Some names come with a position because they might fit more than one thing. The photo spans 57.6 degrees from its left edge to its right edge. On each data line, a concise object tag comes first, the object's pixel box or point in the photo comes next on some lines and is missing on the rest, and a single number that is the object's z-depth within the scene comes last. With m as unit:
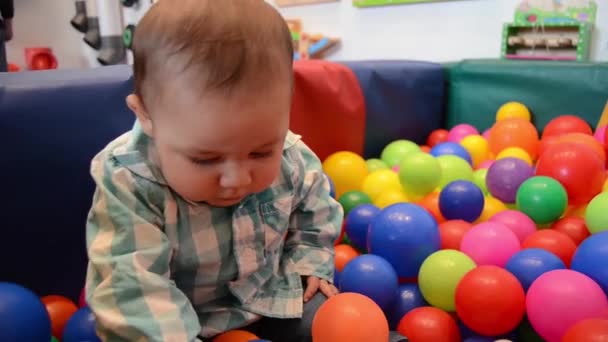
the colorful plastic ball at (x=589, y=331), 0.67
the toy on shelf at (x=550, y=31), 1.64
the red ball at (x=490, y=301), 0.81
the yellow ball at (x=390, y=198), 1.31
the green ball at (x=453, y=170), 1.34
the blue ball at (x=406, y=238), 1.00
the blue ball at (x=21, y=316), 0.72
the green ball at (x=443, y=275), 0.90
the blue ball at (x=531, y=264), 0.88
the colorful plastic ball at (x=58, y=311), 0.91
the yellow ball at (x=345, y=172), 1.39
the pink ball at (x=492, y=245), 0.98
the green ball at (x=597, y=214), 0.95
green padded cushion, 1.50
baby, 0.59
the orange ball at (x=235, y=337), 0.76
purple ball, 1.19
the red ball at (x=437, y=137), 1.74
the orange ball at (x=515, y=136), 1.43
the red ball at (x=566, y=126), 1.44
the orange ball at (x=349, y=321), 0.71
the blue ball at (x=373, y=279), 0.92
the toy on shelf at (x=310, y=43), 2.36
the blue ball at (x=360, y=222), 1.16
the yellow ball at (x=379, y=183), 1.37
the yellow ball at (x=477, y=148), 1.54
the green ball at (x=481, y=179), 1.33
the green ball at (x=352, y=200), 1.29
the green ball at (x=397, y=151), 1.56
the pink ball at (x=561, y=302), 0.77
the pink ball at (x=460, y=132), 1.65
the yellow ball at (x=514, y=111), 1.59
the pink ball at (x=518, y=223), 1.07
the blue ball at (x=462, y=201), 1.13
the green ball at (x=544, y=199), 1.09
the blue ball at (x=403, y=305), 0.96
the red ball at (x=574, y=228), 1.05
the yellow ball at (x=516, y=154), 1.36
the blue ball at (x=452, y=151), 1.48
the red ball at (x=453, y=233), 1.07
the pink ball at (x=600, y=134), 1.32
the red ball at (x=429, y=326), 0.85
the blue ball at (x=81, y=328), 0.81
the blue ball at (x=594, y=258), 0.83
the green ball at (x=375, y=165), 1.52
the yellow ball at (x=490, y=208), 1.20
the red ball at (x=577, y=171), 1.12
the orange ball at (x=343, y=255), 1.10
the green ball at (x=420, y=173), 1.26
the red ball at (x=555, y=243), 0.96
